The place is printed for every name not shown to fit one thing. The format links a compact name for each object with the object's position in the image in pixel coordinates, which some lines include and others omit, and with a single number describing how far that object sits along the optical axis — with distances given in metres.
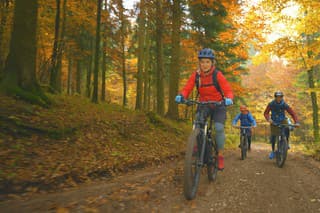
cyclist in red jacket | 4.85
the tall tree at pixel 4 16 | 13.16
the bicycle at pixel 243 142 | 8.95
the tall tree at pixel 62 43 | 14.83
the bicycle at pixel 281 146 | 7.41
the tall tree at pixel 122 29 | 18.64
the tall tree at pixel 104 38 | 18.80
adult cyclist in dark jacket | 7.99
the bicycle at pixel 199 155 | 3.99
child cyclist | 10.02
